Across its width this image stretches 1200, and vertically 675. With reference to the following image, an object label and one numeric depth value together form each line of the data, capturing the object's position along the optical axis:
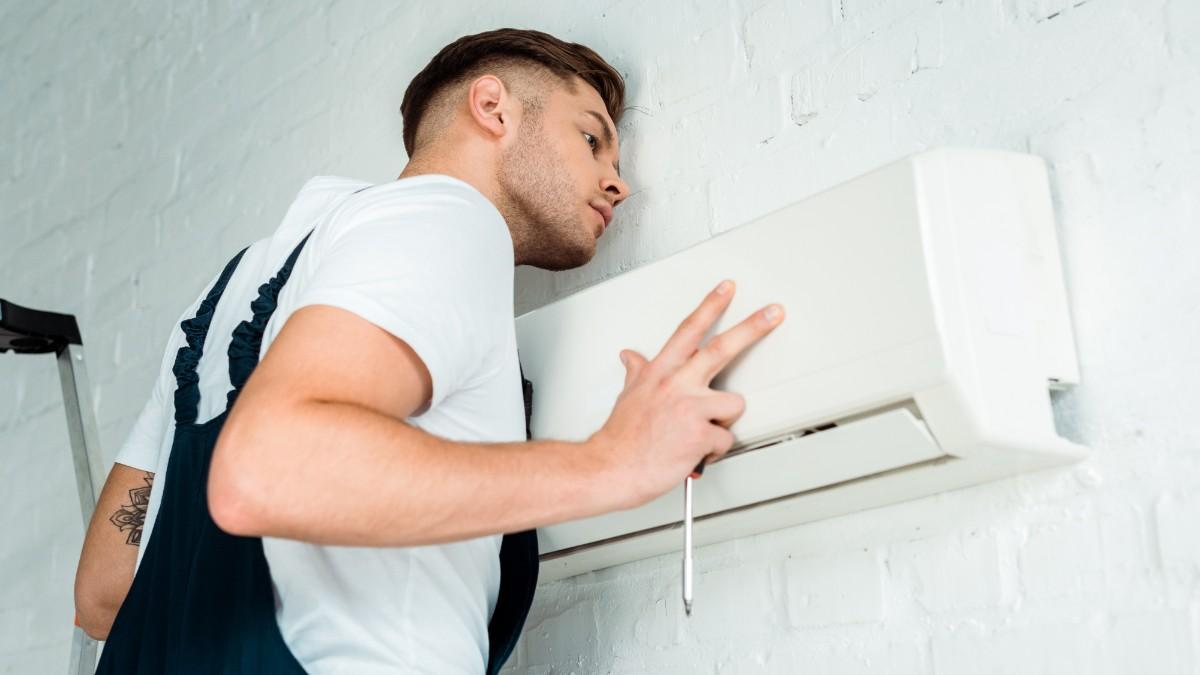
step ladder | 1.81
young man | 0.88
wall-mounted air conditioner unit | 0.97
